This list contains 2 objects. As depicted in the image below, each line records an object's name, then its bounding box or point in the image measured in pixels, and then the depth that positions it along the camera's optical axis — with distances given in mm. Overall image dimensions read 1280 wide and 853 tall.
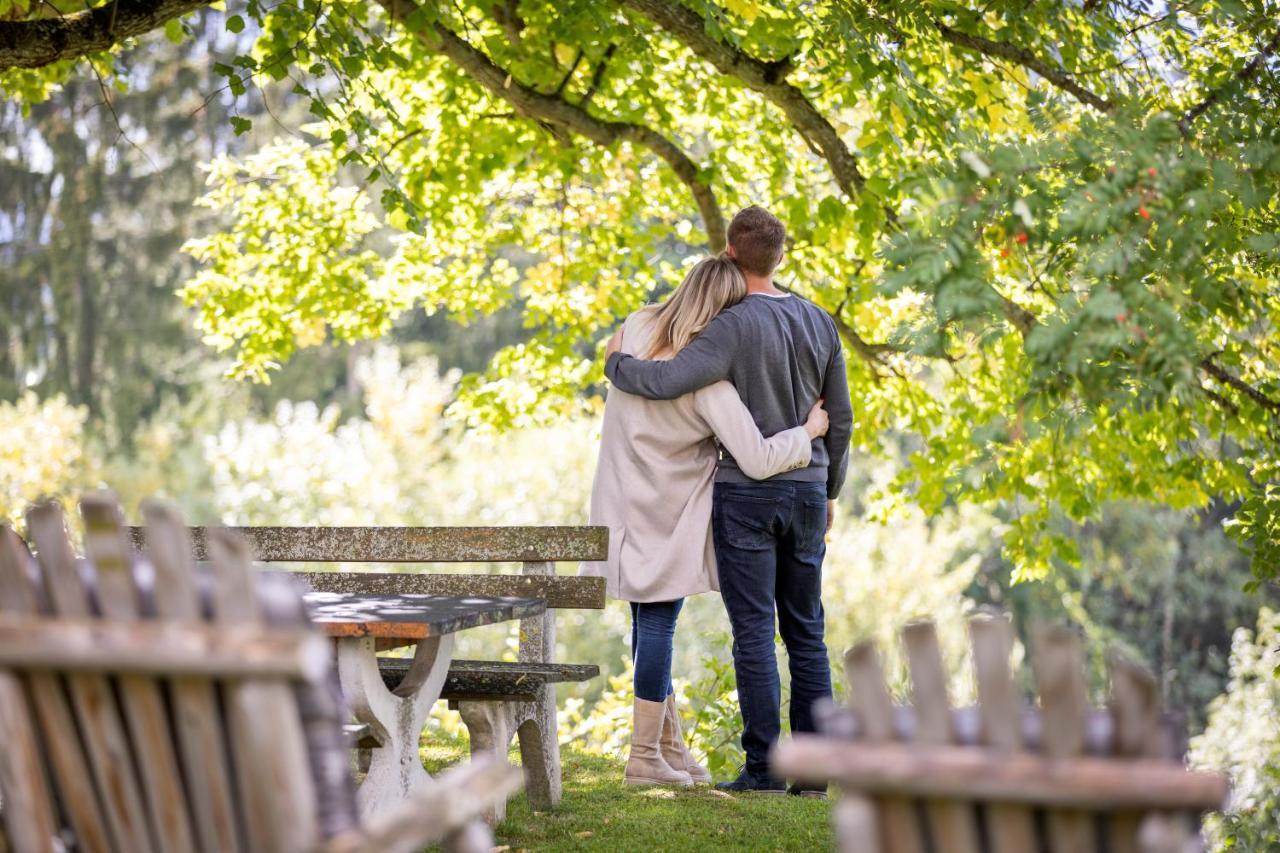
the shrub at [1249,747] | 14633
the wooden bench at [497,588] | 8531
